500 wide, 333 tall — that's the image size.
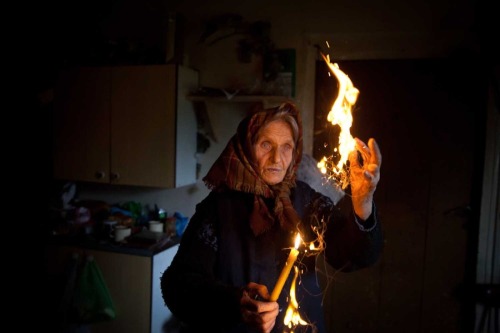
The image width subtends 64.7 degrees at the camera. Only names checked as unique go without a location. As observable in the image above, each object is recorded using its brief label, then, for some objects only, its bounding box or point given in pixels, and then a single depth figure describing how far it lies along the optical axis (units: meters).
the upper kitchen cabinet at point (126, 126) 2.72
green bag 2.60
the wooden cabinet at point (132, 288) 2.59
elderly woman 1.17
